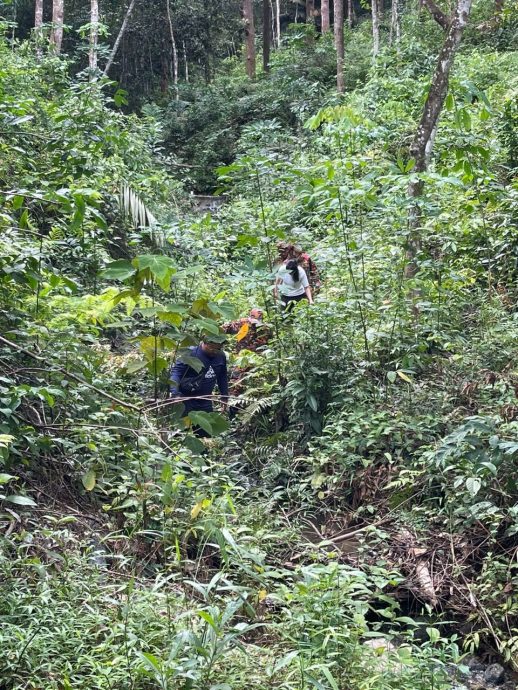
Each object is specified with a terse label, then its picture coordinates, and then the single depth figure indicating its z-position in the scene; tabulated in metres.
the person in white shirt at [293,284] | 9.25
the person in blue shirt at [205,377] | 6.93
